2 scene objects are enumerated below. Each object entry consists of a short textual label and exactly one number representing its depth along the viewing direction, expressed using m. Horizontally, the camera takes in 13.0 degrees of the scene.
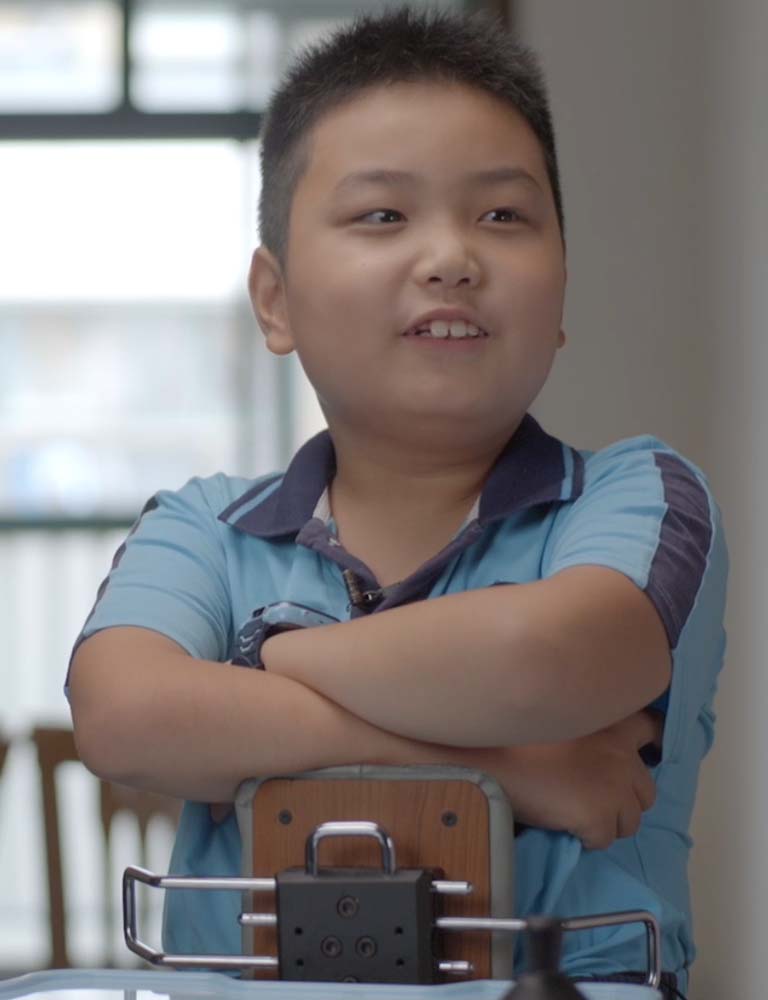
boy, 1.53
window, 4.26
